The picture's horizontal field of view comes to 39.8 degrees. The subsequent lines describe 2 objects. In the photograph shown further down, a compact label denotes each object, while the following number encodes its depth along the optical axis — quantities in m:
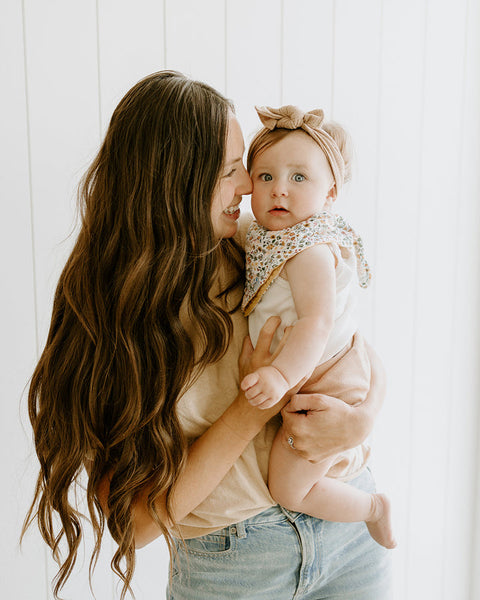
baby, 1.09
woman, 1.06
